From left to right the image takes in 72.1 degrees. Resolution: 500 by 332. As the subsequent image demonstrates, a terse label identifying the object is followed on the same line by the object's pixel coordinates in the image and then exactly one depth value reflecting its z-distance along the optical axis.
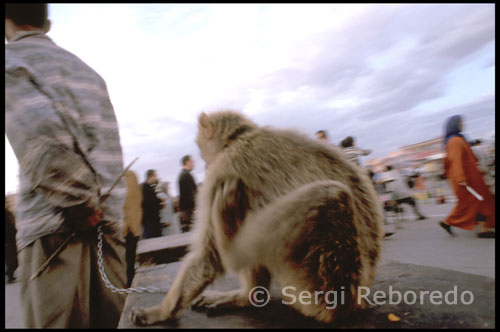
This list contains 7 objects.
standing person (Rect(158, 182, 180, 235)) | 8.25
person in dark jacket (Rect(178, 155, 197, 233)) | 7.05
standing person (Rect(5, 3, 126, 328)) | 1.58
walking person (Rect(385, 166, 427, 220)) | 7.89
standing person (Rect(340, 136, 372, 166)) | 6.20
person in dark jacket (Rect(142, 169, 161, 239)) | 6.69
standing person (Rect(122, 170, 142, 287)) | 4.74
